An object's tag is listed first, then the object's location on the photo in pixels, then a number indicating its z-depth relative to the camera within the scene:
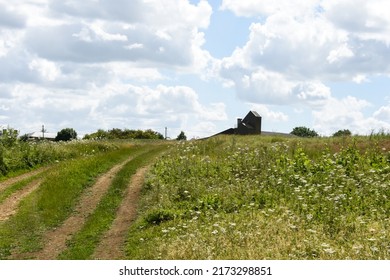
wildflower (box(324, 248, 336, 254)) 10.66
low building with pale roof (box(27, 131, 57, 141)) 149.18
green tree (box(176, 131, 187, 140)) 93.07
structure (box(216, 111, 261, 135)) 96.99
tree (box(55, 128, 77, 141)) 109.18
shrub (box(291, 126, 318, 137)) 117.38
